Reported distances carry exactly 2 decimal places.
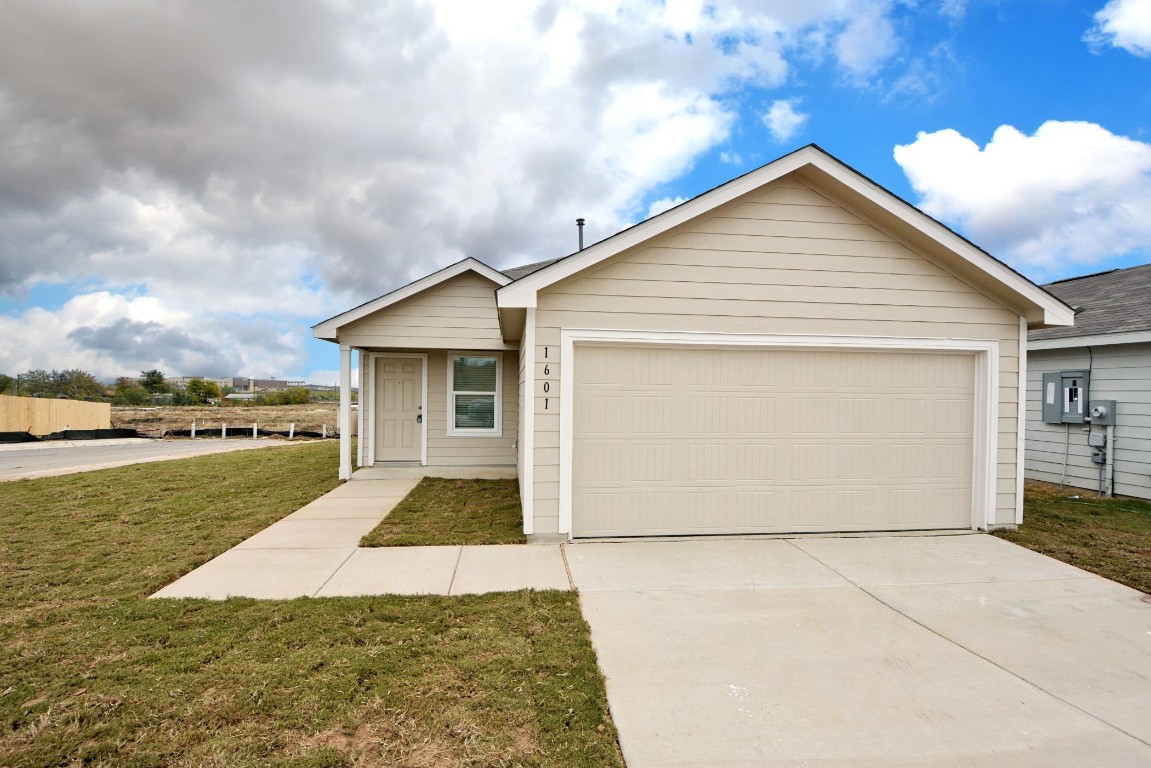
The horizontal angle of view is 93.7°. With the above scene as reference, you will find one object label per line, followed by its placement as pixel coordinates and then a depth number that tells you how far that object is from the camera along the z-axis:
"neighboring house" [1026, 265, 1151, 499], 8.79
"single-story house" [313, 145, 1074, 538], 5.96
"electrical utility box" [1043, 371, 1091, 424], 9.63
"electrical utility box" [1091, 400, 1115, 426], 9.08
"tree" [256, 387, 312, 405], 52.97
